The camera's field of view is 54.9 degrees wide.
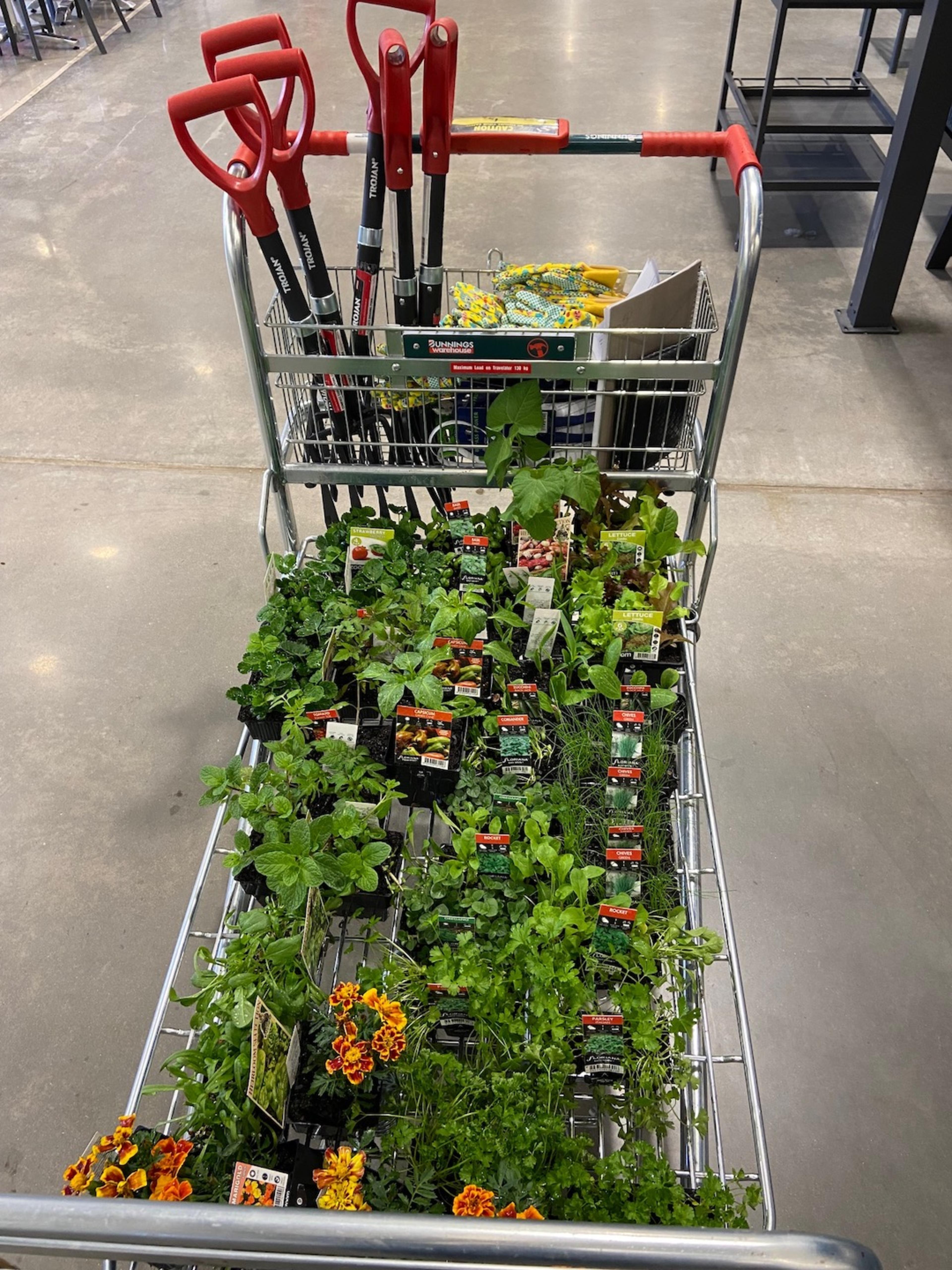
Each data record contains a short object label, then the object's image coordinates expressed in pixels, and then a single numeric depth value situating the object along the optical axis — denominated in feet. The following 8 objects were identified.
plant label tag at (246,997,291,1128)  4.02
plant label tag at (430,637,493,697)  5.92
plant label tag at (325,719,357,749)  5.65
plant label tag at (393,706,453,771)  5.59
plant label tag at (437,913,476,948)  4.99
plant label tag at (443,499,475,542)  6.66
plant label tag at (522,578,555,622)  6.19
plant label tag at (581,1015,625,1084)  4.61
